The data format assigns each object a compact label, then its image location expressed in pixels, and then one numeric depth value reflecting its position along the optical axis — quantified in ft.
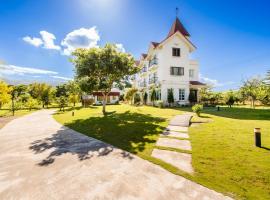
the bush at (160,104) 95.81
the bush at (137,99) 128.94
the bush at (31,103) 110.93
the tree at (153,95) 111.65
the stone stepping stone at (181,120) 44.90
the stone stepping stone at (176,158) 20.52
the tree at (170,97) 100.32
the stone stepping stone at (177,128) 39.70
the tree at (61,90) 190.60
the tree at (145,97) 125.72
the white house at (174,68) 102.83
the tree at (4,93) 83.24
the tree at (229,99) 109.91
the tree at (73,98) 127.25
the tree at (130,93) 122.42
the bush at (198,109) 58.21
